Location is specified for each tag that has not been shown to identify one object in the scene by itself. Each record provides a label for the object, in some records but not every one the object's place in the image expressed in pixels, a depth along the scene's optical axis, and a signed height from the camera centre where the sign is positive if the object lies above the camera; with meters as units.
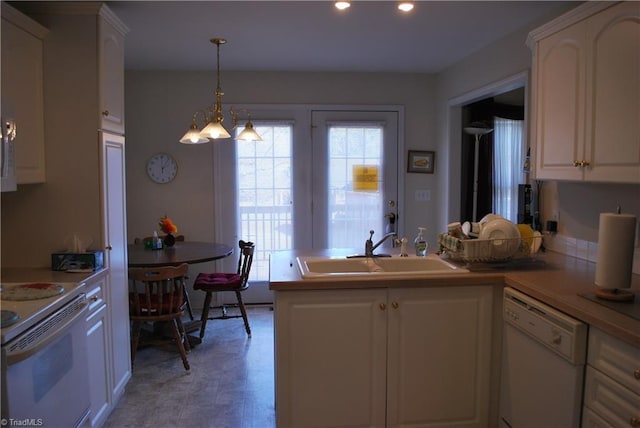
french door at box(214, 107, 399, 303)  4.77 +0.07
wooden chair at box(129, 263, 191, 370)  3.15 -0.78
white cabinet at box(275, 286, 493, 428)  2.25 -0.81
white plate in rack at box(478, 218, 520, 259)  2.44 -0.25
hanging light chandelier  3.38 +0.41
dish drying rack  2.42 -0.31
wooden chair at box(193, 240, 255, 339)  3.92 -0.78
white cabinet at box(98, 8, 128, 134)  2.54 +0.66
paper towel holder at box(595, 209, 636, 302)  1.79 -0.35
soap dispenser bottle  2.77 -0.33
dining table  3.45 -0.52
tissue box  2.45 -0.38
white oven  1.56 -0.65
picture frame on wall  4.92 +0.29
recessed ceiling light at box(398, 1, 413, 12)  2.72 +1.05
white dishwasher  1.78 -0.73
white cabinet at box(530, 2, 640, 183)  1.97 +0.44
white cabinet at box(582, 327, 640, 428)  1.54 -0.66
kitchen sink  2.68 -0.42
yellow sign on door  4.87 +0.11
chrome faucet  2.74 -0.35
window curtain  5.16 +0.30
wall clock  4.70 +0.20
